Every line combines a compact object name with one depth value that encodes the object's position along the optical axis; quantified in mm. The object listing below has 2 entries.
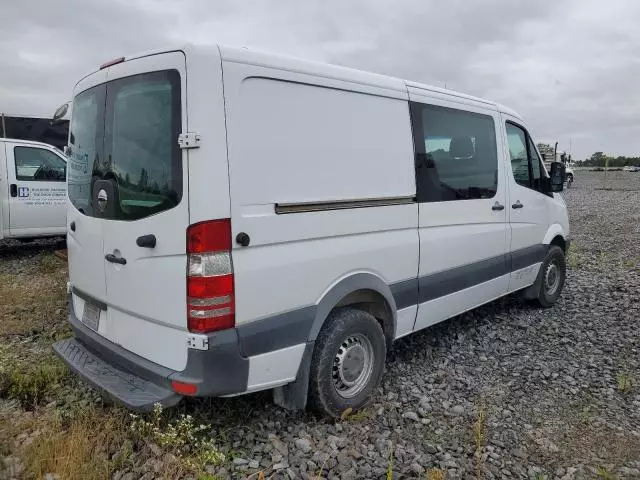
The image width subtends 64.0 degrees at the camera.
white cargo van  2674
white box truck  8234
